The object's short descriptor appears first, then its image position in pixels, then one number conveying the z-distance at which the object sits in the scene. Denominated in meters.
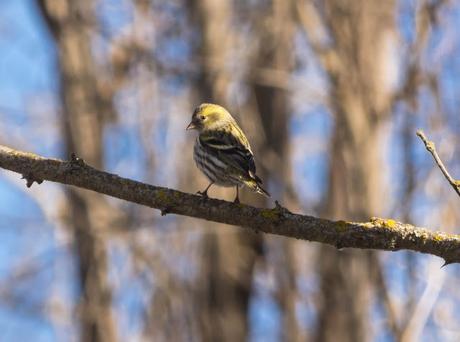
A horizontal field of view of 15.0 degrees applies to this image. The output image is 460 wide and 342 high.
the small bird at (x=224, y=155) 10.94
